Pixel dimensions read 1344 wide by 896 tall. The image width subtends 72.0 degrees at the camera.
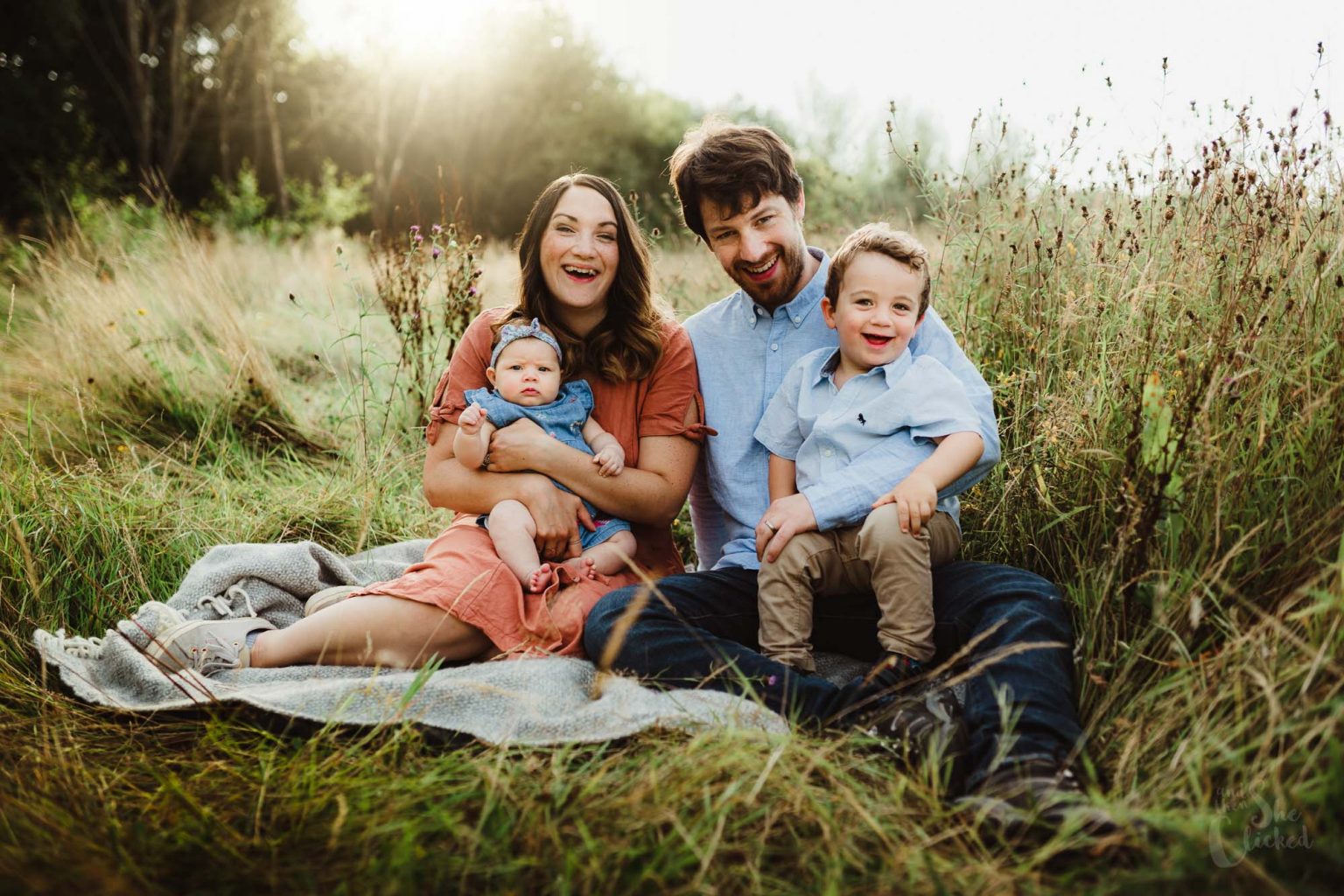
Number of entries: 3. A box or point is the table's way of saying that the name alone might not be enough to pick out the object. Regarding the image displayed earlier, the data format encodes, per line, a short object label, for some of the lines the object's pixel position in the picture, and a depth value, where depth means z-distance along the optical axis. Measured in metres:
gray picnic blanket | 2.13
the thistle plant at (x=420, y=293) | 4.26
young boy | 2.38
